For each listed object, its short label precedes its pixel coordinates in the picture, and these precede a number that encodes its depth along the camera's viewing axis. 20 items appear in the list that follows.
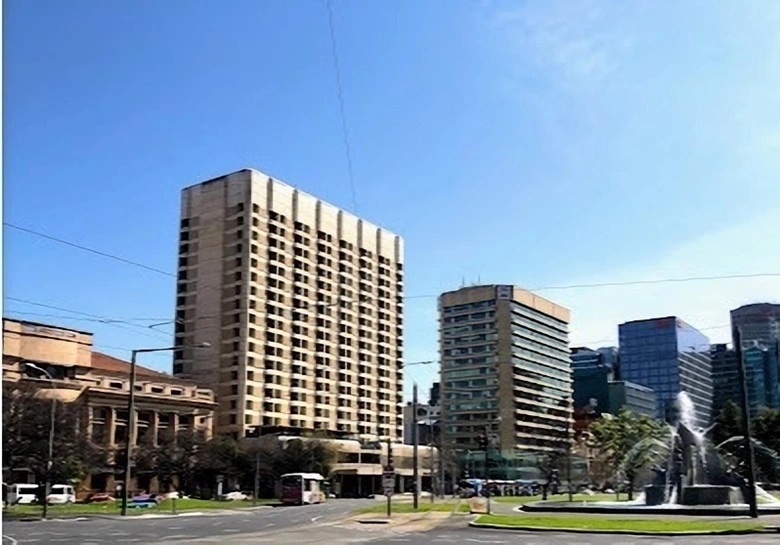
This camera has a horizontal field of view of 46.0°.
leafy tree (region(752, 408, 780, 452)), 96.94
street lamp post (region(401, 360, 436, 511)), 54.81
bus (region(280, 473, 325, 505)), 79.12
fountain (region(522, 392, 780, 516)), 48.97
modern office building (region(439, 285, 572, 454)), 172.00
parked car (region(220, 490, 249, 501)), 95.43
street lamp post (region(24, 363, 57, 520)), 47.46
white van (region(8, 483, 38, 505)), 73.31
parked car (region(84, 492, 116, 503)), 82.69
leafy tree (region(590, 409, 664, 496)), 96.06
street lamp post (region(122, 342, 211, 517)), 45.34
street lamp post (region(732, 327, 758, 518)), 36.22
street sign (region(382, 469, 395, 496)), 44.62
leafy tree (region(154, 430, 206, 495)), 97.12
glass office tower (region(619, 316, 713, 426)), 161.25
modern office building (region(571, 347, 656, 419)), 193.77
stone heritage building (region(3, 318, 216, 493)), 97.94
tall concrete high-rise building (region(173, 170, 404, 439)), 128.88
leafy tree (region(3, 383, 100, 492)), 68.75
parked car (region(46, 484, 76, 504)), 75.38
